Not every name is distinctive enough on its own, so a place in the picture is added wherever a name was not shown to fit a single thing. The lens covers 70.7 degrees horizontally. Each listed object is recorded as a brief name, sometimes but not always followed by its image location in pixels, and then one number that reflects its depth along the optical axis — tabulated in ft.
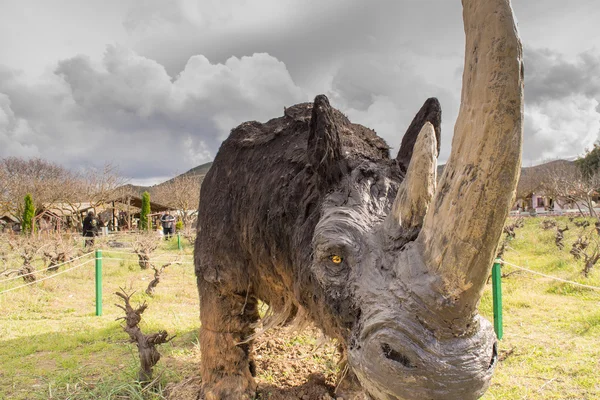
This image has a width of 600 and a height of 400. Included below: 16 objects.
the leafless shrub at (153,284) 29.45
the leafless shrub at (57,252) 39.54
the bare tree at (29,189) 106.52
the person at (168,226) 81.31
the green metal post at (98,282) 25.13
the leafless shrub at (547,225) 60.14
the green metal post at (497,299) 17.03
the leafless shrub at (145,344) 13.91
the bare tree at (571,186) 62.95
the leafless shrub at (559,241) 41.49
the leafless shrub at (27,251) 33.78
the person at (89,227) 62.23
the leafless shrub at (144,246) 42.86
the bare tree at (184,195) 108.78
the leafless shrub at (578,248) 33.91
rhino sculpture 4.90
